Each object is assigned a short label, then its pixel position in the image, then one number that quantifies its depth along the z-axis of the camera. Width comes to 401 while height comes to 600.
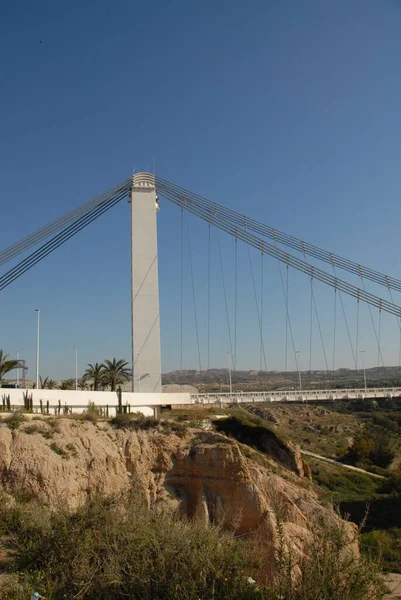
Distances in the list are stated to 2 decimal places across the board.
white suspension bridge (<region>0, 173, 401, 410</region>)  29.31
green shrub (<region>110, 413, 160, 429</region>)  18.34
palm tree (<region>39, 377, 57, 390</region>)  43.50
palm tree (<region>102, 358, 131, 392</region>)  37.59
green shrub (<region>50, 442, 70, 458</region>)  14.00
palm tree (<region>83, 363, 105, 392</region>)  38.84
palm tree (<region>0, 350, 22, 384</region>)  28.54
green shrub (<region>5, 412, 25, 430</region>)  13.90
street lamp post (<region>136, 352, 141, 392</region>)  28.97
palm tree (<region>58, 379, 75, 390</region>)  39.77
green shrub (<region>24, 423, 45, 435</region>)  13.92
